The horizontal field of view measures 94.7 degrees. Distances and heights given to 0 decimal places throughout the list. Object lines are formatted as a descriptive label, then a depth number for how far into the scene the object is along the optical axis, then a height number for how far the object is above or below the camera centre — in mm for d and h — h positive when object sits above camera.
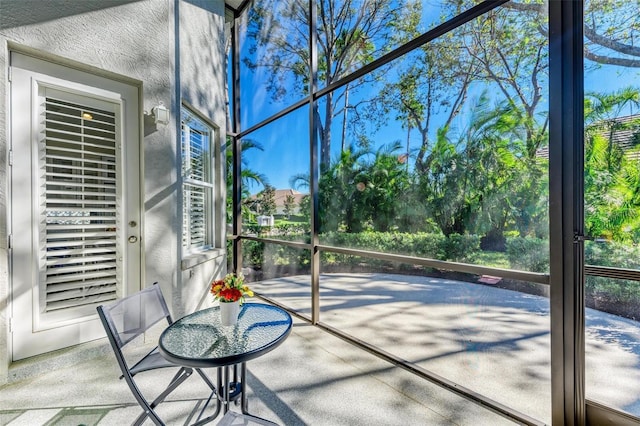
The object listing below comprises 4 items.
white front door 2361 +129
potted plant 1849 -516
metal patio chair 1522 -662
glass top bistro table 1473 -703
